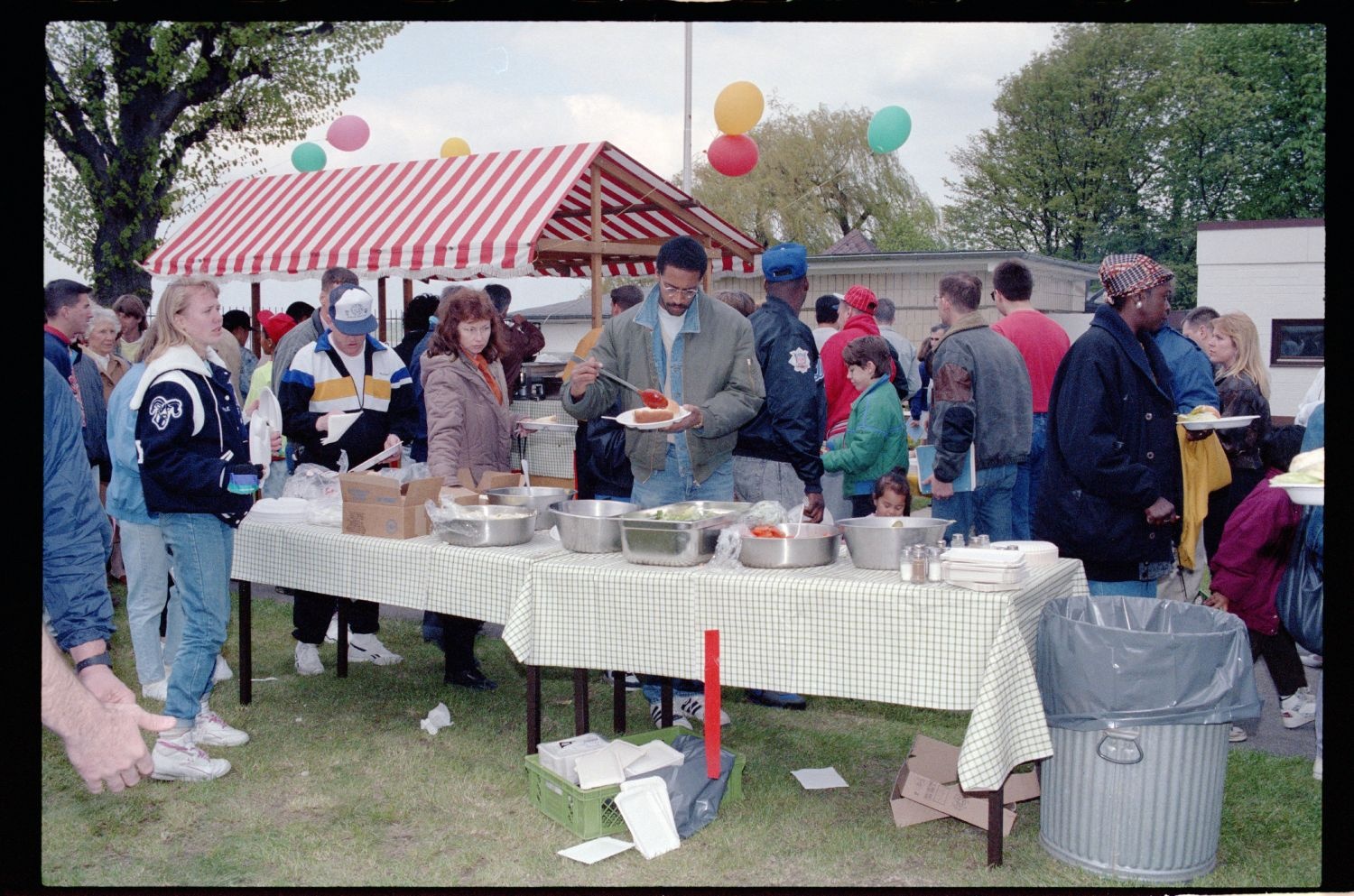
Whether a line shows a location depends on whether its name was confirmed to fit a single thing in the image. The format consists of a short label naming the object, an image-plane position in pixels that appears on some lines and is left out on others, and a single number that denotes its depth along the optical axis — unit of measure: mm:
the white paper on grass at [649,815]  3680
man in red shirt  6062
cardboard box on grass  3830
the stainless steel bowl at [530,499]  4559
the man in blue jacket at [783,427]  5141
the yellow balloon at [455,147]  13469
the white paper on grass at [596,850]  3639
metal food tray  3844
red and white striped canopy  10250
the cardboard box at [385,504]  4516
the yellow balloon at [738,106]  12062
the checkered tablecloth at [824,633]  3375
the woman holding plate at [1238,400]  5566
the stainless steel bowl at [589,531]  4113
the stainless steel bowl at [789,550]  3787
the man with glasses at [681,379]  4668
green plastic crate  3758
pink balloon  13383
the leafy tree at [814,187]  39500
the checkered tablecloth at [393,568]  4125
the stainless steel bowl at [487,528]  4277
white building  19750
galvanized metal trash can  3316
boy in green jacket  5559
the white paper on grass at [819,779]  4262
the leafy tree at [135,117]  18625
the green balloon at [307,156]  14344
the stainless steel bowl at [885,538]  3715
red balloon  12609
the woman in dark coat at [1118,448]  3992
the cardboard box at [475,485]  4527
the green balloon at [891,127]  12359
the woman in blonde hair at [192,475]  4168
